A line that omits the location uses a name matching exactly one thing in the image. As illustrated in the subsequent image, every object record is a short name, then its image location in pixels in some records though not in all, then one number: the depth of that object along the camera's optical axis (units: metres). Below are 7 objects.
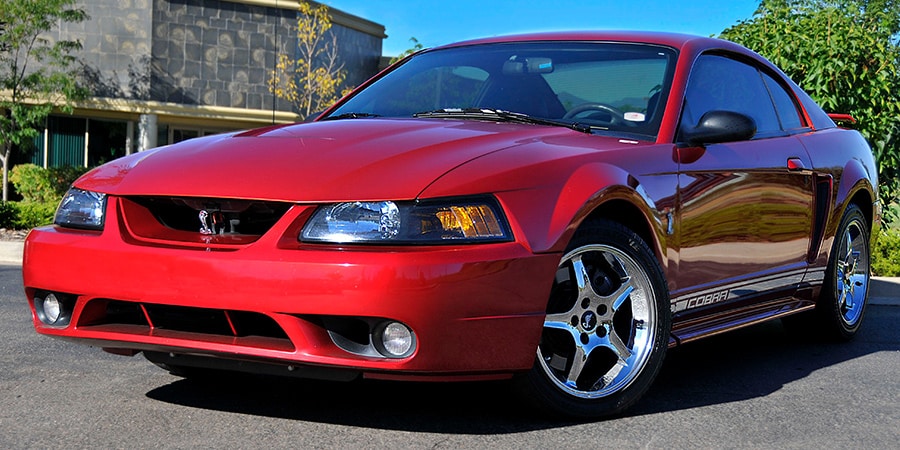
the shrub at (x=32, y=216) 14.82
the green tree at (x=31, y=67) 22.52
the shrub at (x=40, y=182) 22.25
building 26.69
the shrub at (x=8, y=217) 14.90
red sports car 3.45
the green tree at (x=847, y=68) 11.09
